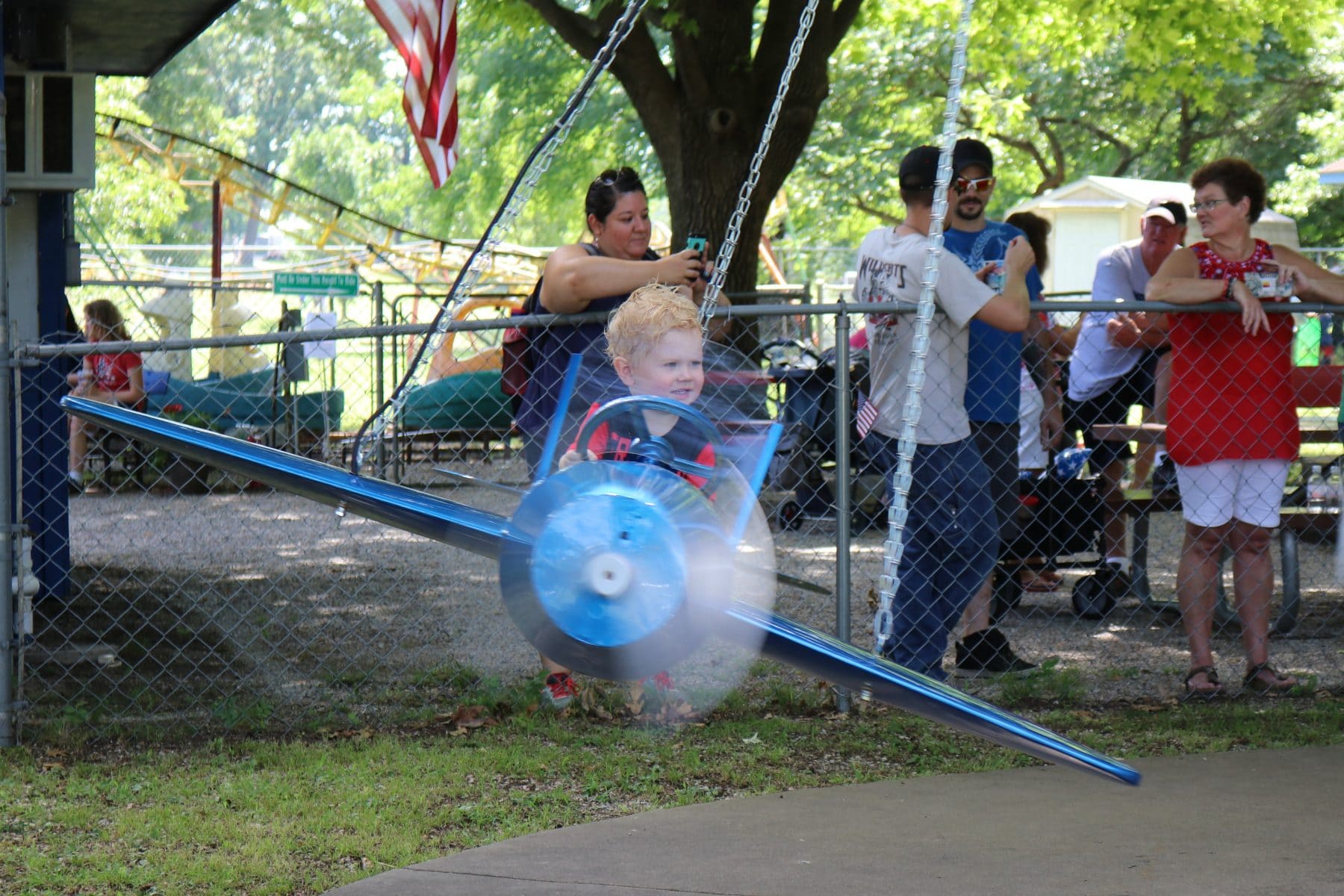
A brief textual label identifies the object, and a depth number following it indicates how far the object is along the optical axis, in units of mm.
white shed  24094
